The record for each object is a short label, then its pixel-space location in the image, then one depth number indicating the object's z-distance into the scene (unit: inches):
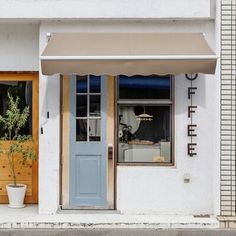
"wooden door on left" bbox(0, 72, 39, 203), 375.9
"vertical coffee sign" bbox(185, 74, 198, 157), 339.6
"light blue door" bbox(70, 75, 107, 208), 346.6
